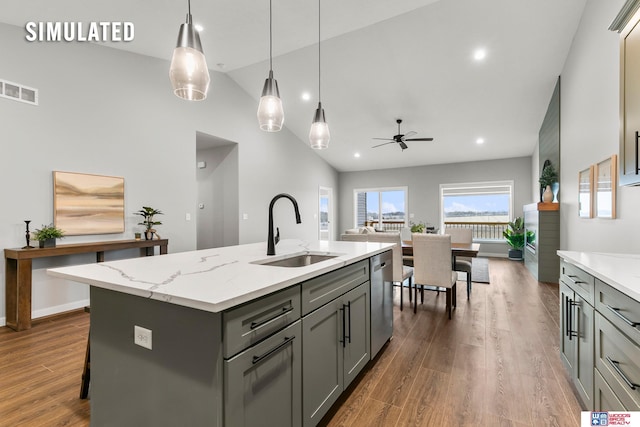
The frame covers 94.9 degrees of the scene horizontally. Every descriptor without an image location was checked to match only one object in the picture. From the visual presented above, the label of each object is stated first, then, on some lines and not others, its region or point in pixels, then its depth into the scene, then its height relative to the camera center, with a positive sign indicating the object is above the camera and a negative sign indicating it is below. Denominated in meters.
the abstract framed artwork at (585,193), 3.18 +0.24
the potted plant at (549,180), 4.96 +0.58
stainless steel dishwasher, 2.22 -0.70
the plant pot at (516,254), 7.12 -0.98
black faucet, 1.98 -0.17
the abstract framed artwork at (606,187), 2.58 +0.26
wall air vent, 3.00 +1.28
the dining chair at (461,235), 4.68 -0.34
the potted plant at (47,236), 3.10 -0.24
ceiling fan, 5.53 +1.41
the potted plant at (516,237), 6.99 -0.56
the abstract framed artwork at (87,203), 3.39 +0.12
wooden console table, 2.93 -0.68
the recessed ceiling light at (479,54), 4.19 +2.31
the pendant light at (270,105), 2.10 +0.78
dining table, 3.62 -0.46
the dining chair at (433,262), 3.27 -0.56
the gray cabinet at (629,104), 1.52 +0.59
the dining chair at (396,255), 3.50 -0.49
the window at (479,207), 7.88 +0.19
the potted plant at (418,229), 5.16 -0.27
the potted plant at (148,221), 4.03 -0.11
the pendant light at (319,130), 2.51 +0.71
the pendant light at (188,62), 1.49 +0.78
